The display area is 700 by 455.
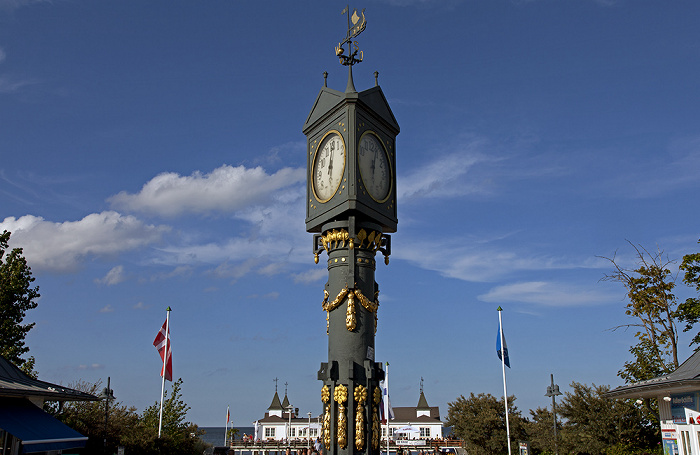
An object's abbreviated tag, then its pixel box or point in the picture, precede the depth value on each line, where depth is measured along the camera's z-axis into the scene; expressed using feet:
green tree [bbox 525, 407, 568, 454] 115.03
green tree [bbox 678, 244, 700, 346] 93.50
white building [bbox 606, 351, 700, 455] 61.75
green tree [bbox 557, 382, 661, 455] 97.86
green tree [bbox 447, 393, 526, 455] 154.71
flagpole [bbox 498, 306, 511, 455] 99.68
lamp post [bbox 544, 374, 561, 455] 108.17
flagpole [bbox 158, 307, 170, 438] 97.81
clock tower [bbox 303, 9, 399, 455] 48.44
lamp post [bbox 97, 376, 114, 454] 96.12
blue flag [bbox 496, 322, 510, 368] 100.22
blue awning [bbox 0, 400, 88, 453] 55.11
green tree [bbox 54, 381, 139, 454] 99.30
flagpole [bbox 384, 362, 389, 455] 135.13
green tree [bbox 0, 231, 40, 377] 103.14
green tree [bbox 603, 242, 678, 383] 100.78
